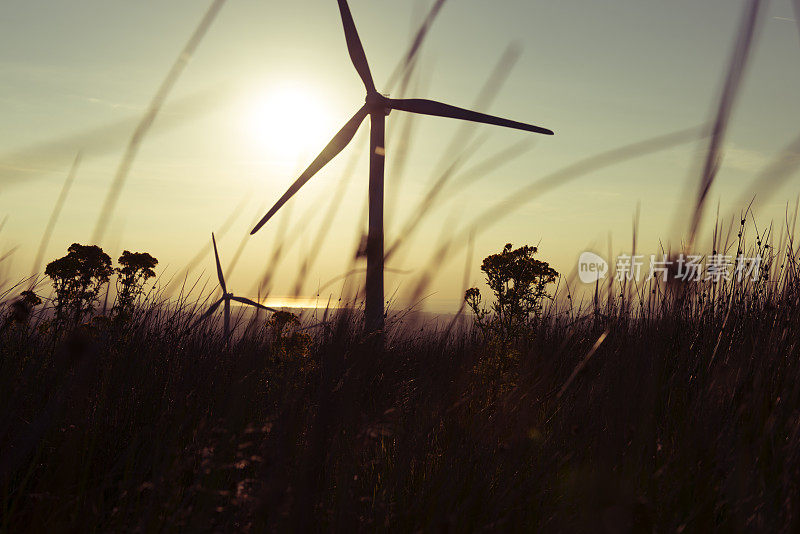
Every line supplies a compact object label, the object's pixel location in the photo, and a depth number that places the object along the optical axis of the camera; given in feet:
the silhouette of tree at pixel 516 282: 20.85
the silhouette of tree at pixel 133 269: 22.20
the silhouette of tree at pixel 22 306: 7.82
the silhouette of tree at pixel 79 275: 19.39
